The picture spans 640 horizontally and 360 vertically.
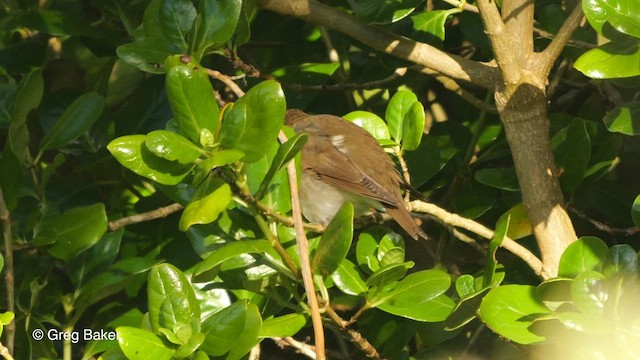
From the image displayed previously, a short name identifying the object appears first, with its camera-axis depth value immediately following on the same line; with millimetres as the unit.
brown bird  6711
